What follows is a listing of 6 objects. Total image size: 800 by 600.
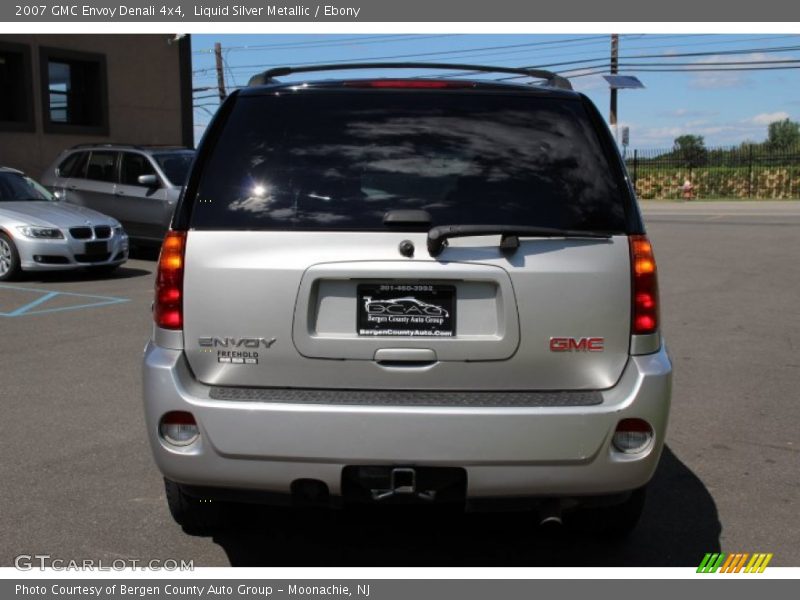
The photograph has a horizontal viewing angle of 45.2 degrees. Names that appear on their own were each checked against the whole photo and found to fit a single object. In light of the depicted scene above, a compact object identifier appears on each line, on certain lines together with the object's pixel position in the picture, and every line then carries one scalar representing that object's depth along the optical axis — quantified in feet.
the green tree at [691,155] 153.28
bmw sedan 40.93
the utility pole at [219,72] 151.77
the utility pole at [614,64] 145.38
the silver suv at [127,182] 50.29
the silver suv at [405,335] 11.03
